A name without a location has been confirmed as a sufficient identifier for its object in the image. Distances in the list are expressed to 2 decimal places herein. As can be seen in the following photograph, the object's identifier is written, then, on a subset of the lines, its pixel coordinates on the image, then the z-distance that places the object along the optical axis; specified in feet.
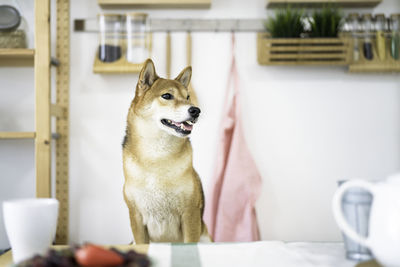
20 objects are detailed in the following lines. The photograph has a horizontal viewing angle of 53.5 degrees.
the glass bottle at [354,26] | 5.03
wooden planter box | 4.84
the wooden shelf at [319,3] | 5.01
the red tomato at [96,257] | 1.59
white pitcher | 1.76
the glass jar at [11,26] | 4.62
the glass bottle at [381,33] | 5.03
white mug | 2.24
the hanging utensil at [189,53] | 5.04
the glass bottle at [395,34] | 5.01
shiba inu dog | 3.46
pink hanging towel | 4.79
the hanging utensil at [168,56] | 5.08
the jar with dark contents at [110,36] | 4.83
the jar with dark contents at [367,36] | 5.04
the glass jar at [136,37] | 4.78
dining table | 2.15
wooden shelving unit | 4.37
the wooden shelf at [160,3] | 4.94
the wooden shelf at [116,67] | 4.81
